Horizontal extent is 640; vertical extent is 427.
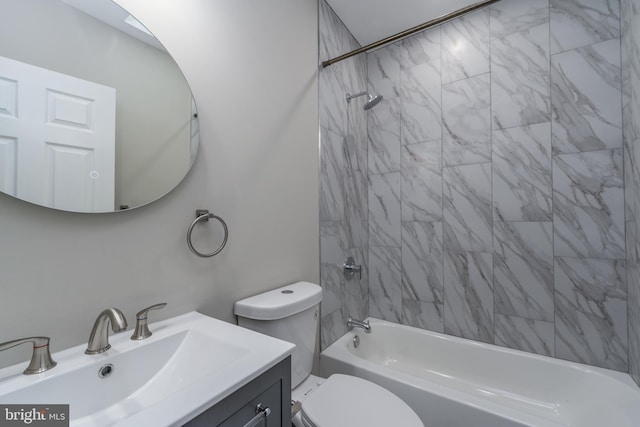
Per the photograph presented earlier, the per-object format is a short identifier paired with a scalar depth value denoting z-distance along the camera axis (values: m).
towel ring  0.95
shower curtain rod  1.30
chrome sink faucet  0.66
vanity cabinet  0.55
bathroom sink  0.54
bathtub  1.23
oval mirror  0.64
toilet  1.04
